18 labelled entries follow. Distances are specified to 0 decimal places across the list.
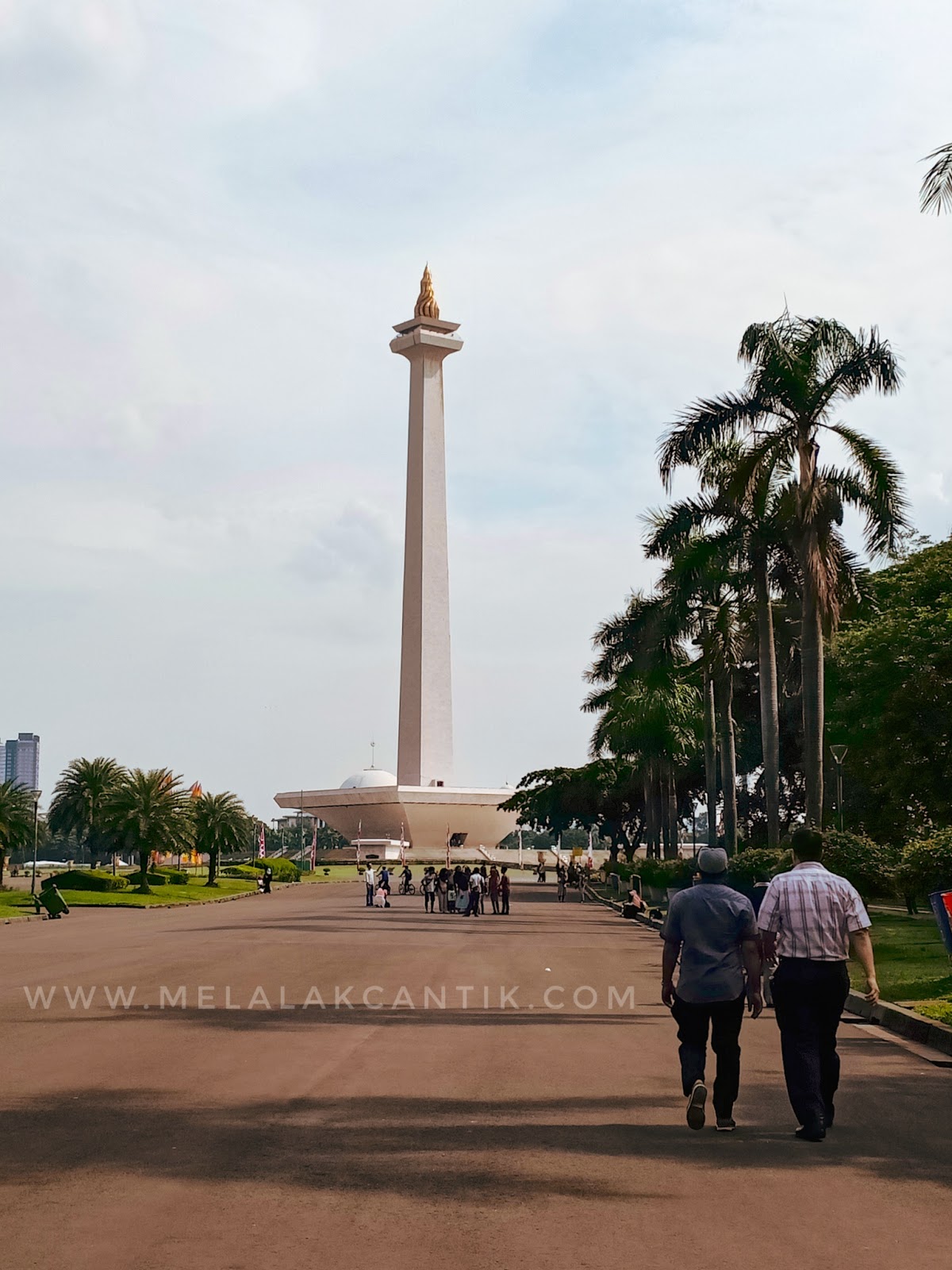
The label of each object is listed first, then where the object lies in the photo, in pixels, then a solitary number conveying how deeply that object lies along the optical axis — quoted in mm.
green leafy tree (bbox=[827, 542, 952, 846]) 35750
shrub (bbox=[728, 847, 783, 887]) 30469
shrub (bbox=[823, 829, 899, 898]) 26328
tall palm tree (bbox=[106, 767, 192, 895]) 59875
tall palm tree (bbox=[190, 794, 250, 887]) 74875
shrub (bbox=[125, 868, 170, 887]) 60469
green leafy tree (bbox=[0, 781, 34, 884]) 65750
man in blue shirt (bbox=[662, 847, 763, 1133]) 8766
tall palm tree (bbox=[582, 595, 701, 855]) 46562
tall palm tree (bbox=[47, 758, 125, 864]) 81188
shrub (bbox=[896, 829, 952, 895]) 20859
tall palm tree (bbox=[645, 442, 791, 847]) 35188
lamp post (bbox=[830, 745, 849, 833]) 37062
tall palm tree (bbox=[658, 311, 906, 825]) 30469
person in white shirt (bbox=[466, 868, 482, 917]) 41469
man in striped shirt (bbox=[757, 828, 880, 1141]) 8469
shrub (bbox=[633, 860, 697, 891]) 38969
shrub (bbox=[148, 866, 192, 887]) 70712
